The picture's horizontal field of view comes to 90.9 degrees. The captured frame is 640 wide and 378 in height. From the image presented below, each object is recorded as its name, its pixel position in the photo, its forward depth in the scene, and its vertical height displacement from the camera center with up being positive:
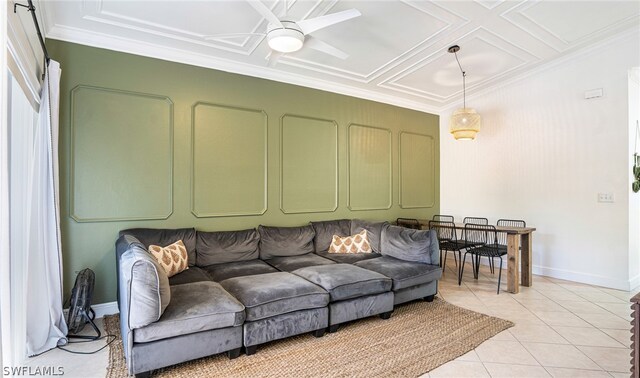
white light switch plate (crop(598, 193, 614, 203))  4.18 -0.12
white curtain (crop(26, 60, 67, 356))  2.58 -0.39
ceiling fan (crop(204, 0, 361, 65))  2.49 +1.37
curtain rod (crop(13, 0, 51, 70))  2.06 +1.27
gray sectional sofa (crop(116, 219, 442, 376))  2.16 -0.86
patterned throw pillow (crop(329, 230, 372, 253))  4.32 -0.75
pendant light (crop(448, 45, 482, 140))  4.50 +0.95
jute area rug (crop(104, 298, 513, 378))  2.30 -1.32
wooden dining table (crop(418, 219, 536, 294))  4.04 -0.90
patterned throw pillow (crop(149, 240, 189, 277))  3.08 -0.66
